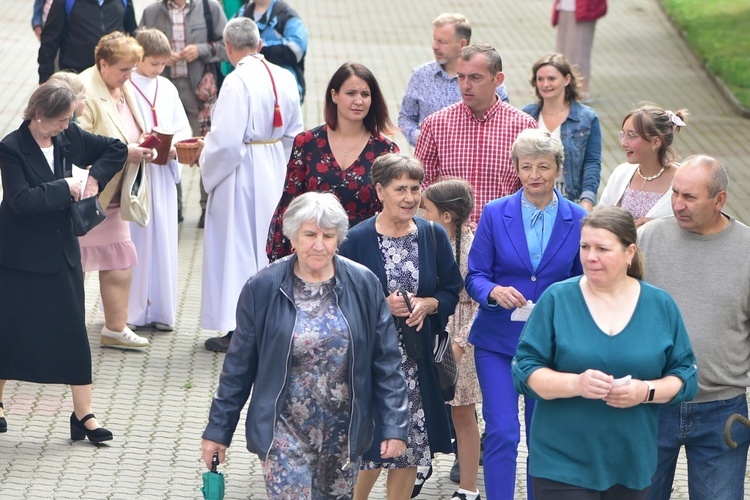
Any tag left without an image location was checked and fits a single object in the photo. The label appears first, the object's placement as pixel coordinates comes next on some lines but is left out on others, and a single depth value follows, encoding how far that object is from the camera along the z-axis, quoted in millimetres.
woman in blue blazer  12844
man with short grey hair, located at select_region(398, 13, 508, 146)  18562
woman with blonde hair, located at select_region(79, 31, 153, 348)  18078
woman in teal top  10187
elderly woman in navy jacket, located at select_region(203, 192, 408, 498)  10906
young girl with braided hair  13672
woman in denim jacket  17703
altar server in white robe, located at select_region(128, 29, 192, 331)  19391
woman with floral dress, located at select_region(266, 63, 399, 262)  14852
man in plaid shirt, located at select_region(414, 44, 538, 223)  15617
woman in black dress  14617
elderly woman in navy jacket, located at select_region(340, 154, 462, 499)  12711
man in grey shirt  11430
